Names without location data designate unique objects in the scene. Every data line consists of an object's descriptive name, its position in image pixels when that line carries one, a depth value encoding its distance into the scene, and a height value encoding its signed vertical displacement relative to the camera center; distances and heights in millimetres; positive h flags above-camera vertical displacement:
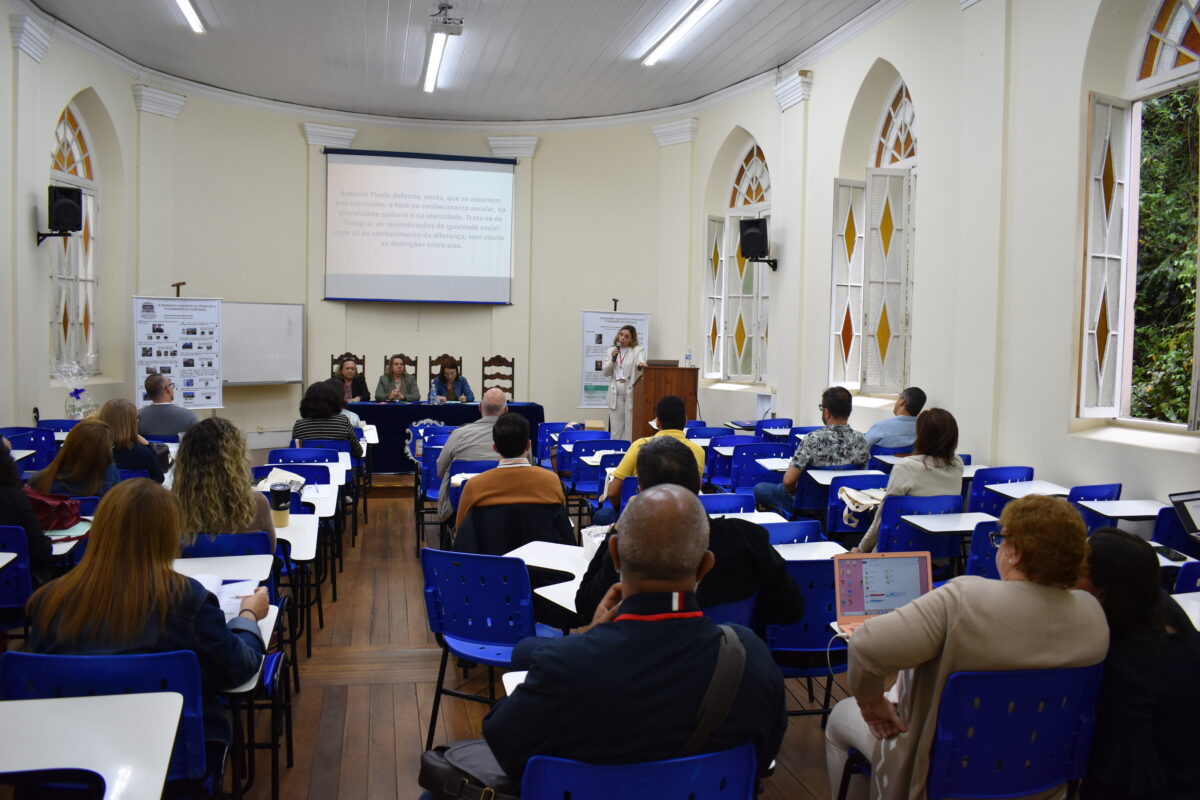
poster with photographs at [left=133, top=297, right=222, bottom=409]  9500 -124
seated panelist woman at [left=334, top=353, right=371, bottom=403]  9335 -476
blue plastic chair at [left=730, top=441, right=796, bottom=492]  5875 -737
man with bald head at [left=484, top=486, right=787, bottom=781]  1554 -589
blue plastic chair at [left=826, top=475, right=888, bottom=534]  4713 -795
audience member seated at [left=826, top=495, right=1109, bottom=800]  1944 -579
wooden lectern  9828 -442
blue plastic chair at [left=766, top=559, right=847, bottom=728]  2918 -900
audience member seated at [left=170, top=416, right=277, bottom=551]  3193 -528
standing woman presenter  10242 -324
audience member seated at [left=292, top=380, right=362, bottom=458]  6184 -560
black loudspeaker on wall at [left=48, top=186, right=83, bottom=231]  7879 +1045
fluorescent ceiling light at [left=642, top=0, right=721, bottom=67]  7676 +2870
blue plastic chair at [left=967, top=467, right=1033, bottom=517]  4703 -711
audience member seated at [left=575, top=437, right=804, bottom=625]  2604 -660
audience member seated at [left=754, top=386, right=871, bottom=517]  5195 -536
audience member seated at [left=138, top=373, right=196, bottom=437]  6160 -558
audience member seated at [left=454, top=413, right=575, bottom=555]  3684 -681
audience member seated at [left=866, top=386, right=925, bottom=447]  6141 -501
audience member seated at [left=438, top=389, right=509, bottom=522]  5215 -591
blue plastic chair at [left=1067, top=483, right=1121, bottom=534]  4414 -713
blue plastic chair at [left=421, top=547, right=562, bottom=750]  2961 -869
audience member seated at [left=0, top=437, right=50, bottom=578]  3254 -664
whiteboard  10609 -83
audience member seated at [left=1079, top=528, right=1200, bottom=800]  1950 -702
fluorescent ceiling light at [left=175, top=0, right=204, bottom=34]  7687 +2777
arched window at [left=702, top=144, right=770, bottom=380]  10484 +704
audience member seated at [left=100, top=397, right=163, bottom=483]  4496 -532
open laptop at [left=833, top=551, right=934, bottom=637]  2477 -631
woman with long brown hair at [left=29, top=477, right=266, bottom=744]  2031 -594
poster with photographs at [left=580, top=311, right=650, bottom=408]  11414 +148
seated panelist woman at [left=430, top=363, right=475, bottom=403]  9547 -483
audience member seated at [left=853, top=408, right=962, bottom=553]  4215 -516
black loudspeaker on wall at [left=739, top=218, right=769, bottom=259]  9289 +1121
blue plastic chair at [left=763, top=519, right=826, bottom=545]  3361 -679
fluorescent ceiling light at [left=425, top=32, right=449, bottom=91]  8500 +2782
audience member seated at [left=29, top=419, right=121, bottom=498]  3850 -572
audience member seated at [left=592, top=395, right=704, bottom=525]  4430 -475
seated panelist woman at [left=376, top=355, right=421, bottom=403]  9343 -472
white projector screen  11312 +1432
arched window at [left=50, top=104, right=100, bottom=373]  8906 +650
